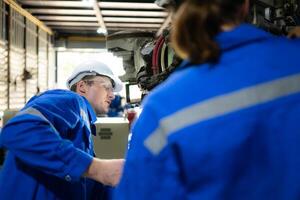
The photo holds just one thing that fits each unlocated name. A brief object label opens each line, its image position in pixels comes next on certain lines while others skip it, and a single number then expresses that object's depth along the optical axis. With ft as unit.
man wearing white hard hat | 5.46
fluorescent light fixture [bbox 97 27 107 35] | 26.90
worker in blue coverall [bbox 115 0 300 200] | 3.04
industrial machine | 5.67
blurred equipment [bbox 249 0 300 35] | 5.78
